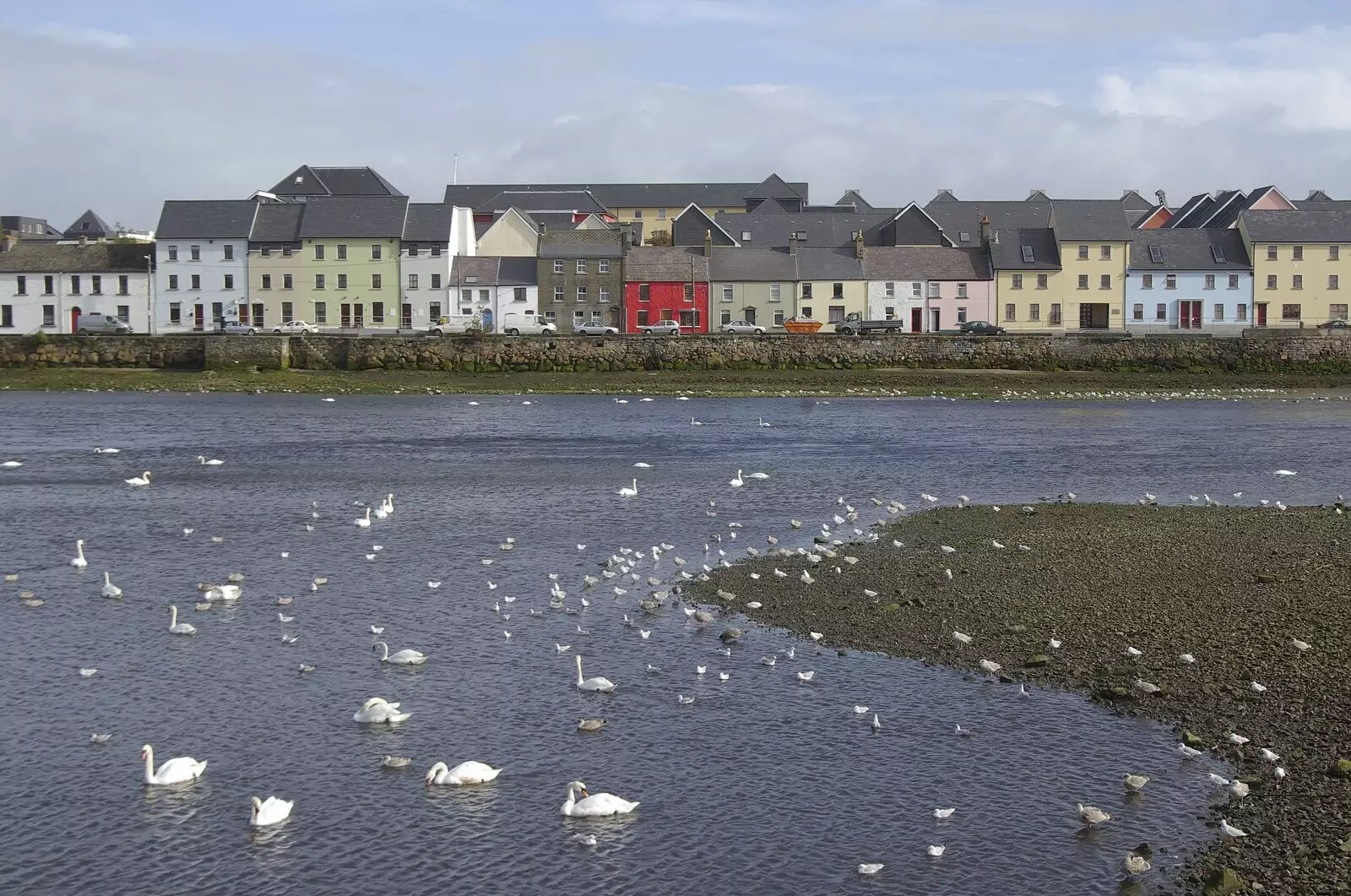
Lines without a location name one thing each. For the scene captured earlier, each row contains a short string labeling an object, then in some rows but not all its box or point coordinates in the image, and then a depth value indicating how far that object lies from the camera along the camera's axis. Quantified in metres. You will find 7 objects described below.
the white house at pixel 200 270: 96.19
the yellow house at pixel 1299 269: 99.25
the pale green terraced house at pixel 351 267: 96.62
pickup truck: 88.31
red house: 98.31
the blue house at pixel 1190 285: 99.62
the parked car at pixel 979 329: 87.38
